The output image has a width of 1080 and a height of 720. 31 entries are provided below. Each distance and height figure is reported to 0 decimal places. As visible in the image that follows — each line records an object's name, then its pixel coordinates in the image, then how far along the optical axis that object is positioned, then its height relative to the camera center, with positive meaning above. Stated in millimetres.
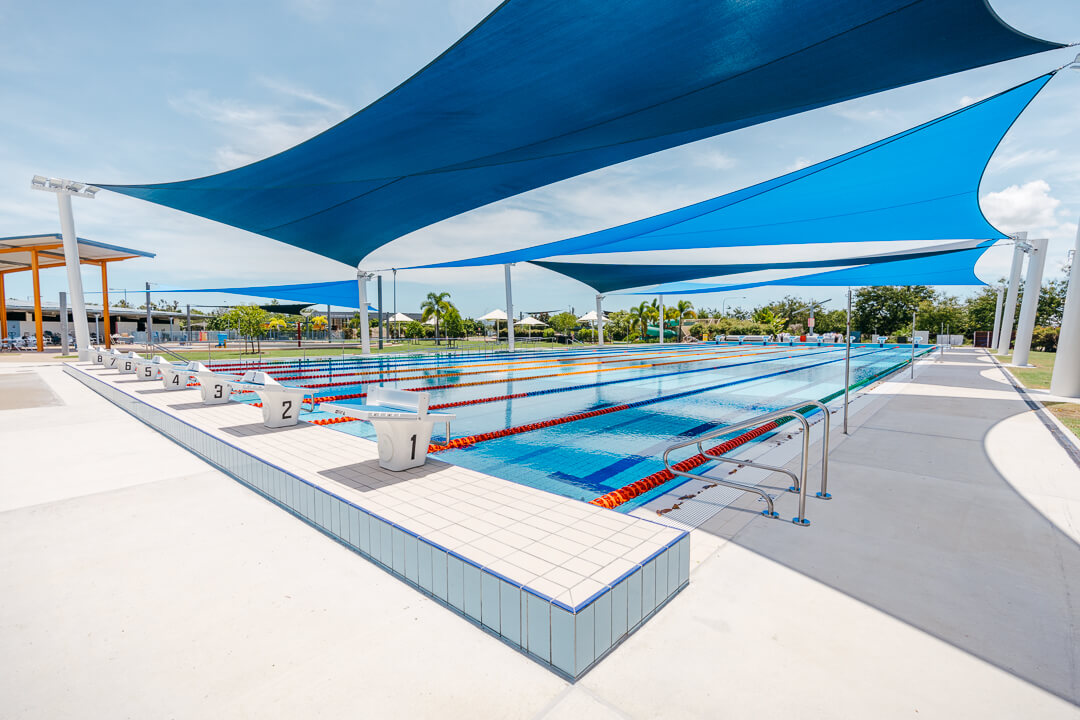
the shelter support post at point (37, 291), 19875 +516
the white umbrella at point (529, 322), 40584 -780
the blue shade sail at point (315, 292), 18969 +681
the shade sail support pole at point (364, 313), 17625 -125
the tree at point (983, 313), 34312 +638
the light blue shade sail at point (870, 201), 5328 +1881
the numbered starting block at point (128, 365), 10461 -1364
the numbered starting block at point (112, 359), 11527 -1400
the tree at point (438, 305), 35281 +470
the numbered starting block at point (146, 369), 9516 -1297
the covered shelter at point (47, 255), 19172 +2206
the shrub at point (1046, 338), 23594 -785
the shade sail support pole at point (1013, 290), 18812 +1286
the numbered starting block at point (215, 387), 6548 -1115
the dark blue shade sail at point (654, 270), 13920 +1579
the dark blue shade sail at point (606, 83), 3219 +2003
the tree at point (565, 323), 42281 -878
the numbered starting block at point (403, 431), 3551 -928
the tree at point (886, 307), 38688 +1065
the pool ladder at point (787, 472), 3033 -1063
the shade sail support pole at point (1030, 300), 14875 +717
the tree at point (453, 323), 32125 -803
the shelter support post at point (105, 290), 22048 +688
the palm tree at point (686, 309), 44731 +664
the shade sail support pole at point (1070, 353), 8281 -525
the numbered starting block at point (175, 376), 7977 -1190
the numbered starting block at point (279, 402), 5062 -1015
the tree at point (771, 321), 44094 -311
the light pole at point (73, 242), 13469 +1872
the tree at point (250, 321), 21156 -611
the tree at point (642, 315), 40375 +12
